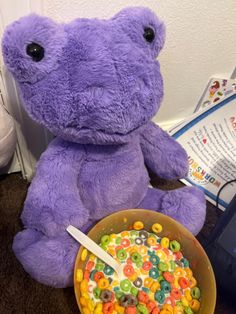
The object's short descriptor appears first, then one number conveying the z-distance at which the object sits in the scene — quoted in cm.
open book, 93
